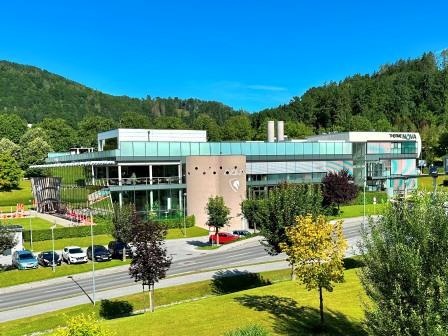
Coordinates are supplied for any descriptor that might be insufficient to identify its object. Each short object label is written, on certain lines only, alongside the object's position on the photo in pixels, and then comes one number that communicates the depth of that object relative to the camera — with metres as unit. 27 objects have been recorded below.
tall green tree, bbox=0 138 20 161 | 118.88
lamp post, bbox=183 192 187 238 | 64.29
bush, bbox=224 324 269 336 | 16.38
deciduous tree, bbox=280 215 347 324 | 23.33
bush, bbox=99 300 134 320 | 32.99
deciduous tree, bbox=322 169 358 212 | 70.81
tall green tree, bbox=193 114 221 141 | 156.38
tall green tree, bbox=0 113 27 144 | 142.00
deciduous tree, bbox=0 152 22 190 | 98.44
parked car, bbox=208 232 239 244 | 59.15
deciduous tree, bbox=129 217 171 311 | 31.02
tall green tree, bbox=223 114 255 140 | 151.38
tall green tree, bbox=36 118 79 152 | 143.62
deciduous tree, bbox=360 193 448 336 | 13.98
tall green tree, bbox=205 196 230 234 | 58.22
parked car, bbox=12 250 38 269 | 44.78
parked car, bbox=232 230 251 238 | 61.76
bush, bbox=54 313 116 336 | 13.31
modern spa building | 68.12
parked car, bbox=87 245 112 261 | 48.19
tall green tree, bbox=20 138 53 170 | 119.50
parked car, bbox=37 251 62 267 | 45.91
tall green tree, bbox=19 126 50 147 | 129.88
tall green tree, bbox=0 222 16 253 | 44.53
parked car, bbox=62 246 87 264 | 46.97
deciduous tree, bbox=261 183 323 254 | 32.59
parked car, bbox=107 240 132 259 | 49.62
